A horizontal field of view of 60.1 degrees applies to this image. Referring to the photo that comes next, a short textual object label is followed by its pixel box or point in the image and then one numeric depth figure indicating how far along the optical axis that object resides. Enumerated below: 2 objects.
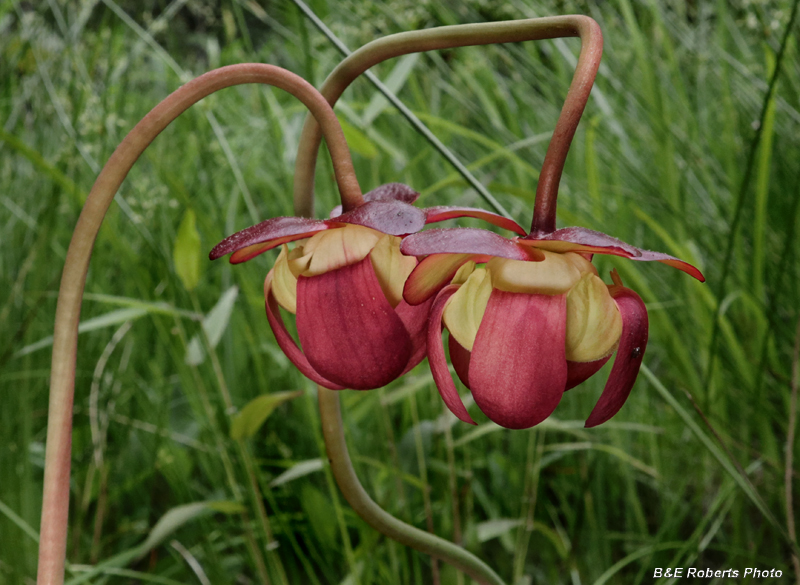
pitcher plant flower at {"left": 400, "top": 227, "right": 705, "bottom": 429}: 0.23
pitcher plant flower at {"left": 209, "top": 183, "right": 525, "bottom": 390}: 0.25
